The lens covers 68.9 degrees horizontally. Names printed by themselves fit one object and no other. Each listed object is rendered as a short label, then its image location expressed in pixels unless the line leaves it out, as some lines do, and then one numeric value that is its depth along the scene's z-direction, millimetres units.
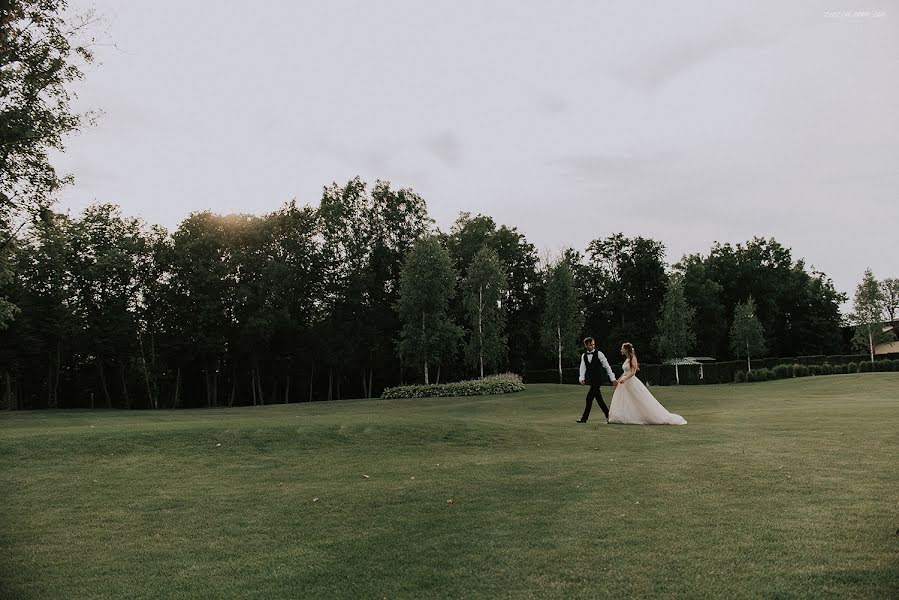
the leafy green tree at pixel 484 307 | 46000
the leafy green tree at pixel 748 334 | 57750
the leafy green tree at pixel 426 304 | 42906
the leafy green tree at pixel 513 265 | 60188
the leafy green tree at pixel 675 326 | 52281
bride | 16938
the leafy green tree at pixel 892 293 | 91000
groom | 17625
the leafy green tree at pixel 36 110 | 17016
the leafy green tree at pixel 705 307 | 69438
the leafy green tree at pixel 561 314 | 47000
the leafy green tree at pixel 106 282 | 45188
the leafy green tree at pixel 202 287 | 47312
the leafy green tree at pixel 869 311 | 57350
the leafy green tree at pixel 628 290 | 69500
